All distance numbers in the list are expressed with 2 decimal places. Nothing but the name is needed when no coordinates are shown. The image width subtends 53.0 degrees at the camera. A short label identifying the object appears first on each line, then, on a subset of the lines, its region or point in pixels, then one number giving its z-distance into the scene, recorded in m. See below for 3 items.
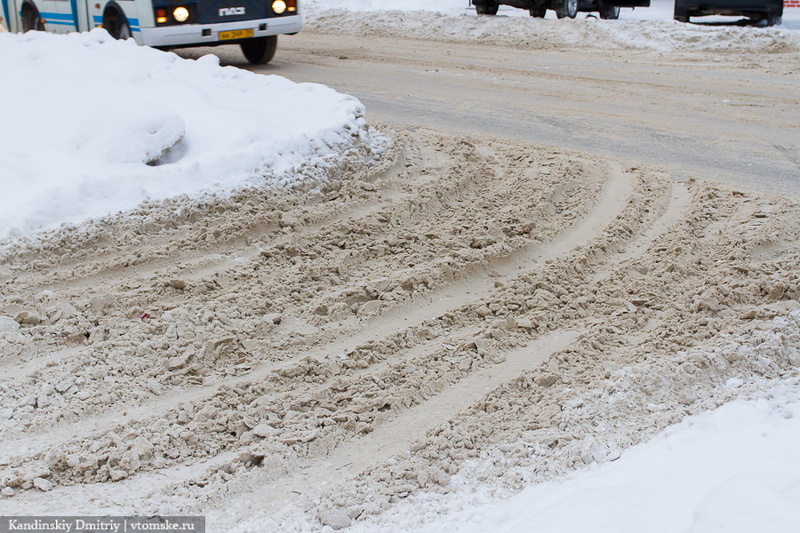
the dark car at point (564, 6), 17.17
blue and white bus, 11.26
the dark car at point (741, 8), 15.90
